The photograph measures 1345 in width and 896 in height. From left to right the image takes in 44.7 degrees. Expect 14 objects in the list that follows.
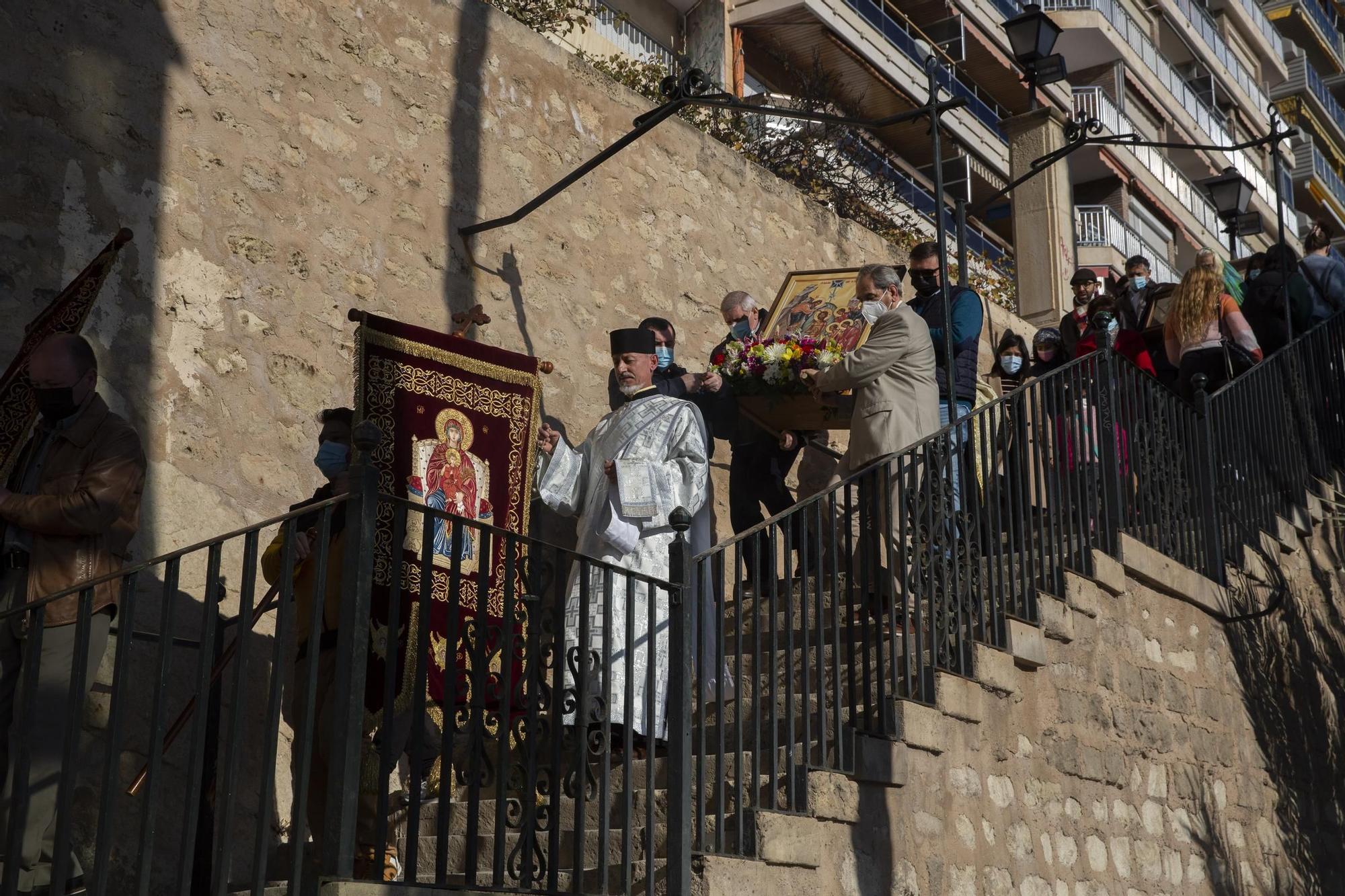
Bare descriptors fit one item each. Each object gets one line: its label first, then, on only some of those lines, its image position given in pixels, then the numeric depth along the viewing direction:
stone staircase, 4.30
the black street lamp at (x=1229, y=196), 12.78
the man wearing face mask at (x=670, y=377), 7.45
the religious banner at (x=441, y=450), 5.34
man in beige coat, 6.95
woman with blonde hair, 8.93
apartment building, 21.67
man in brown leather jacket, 4.32
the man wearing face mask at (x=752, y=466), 7.87
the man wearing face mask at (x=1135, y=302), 9.84
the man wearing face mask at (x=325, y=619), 5.00
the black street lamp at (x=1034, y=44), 9.96
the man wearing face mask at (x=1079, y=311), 9.81
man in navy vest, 7.96
